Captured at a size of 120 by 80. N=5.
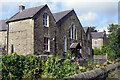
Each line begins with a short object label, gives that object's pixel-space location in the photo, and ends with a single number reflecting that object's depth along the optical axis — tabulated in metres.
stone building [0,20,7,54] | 20.44
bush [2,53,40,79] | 7.75
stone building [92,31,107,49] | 58.88
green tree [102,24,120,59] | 19.83
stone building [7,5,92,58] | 18.50
